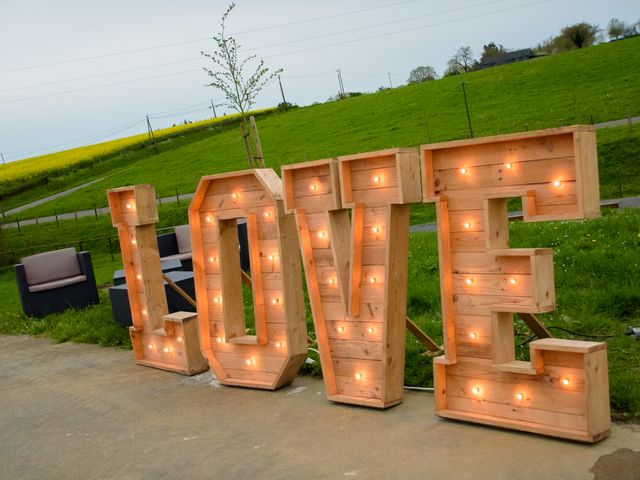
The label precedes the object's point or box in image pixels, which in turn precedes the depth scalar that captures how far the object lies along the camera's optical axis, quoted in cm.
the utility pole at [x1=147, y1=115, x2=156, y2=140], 5036
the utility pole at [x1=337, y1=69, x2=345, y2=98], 6858
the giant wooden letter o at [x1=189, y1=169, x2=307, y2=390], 630
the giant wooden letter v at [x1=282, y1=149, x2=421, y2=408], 539
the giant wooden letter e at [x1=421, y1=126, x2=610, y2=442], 443
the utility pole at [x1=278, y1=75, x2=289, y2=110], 4987
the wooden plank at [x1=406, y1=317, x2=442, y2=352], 597
